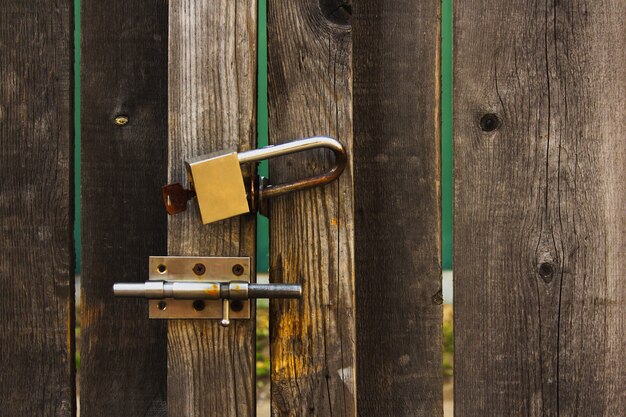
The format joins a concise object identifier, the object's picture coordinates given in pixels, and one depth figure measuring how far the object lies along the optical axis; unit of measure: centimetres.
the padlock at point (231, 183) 99
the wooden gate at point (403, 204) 117
